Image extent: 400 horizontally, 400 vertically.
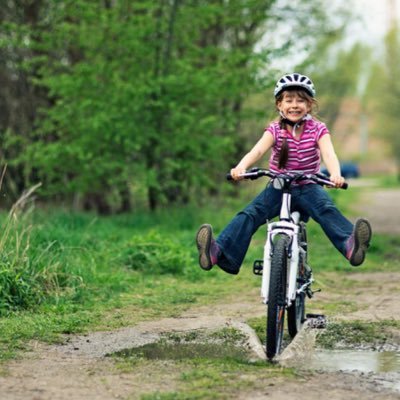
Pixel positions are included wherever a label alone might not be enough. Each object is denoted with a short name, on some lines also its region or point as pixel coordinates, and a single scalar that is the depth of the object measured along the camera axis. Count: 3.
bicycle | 11.13
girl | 12.24
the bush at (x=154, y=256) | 19.91
